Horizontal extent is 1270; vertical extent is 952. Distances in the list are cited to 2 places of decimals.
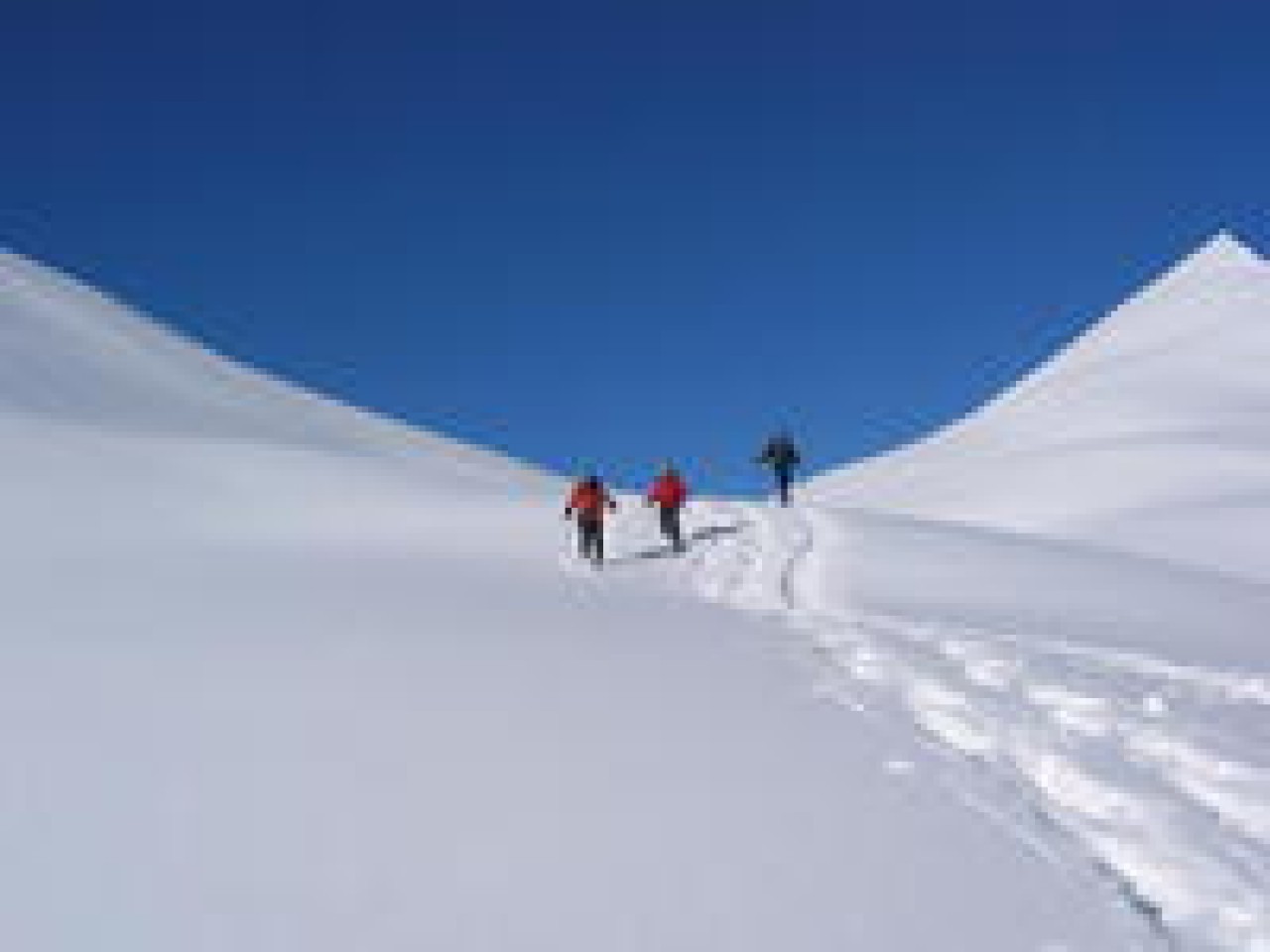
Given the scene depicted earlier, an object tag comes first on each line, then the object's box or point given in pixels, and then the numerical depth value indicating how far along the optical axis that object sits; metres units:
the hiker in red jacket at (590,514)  23.72
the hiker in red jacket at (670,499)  25.84
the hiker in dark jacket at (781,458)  34.00
